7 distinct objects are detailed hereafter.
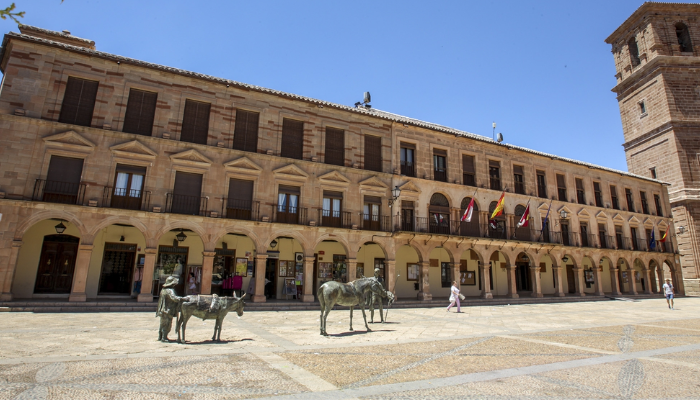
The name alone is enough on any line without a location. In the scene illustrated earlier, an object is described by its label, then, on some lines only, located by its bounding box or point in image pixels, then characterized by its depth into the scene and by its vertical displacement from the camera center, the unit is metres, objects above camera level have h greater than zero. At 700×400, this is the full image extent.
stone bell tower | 33.34 +16.63
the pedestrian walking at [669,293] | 20.12 -0.59
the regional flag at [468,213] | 21.73 +3.81
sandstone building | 15.59 +4.27
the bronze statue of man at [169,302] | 7.57 -0.62
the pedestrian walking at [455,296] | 17.42 -0.85
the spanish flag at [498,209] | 22.47 +4.19
